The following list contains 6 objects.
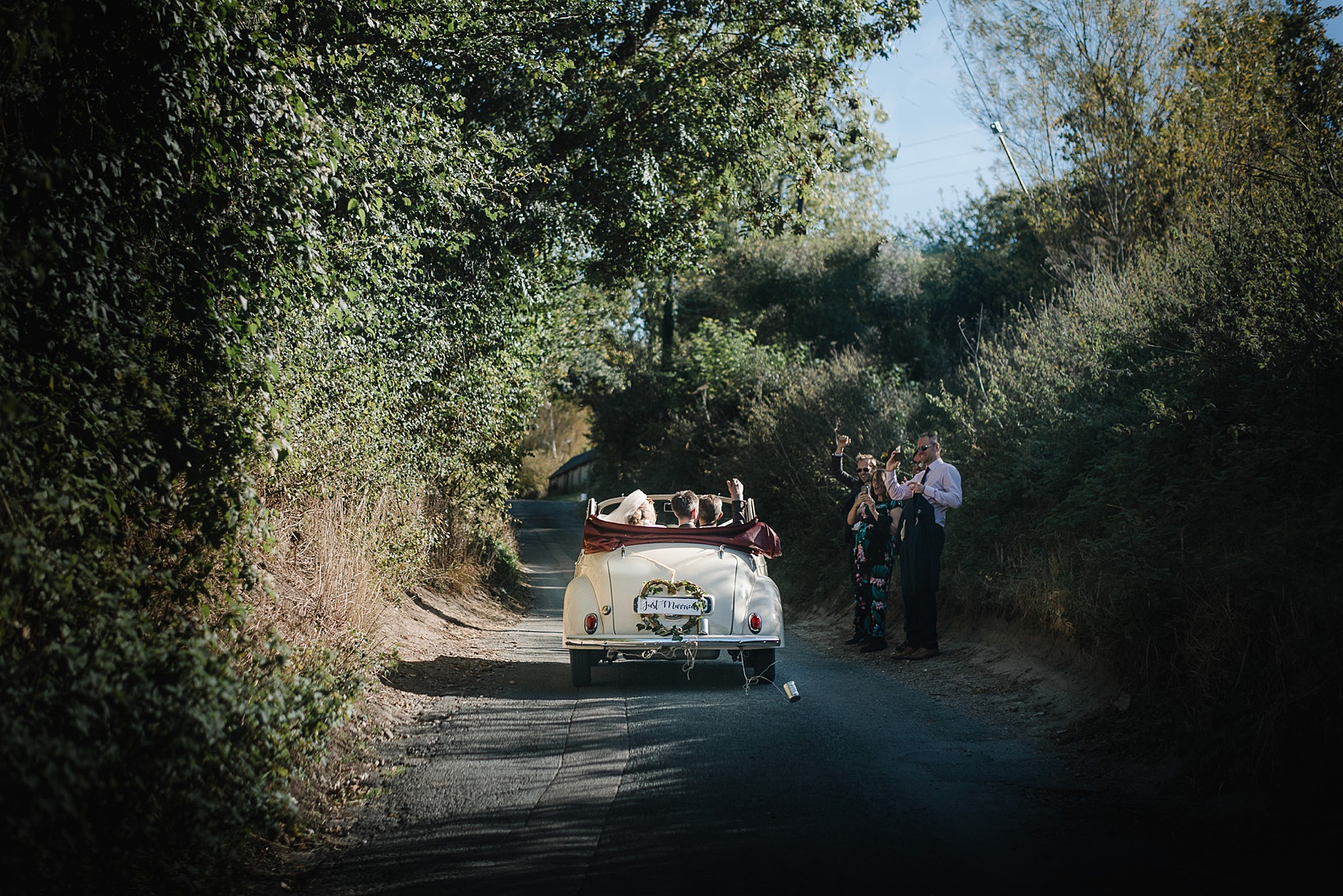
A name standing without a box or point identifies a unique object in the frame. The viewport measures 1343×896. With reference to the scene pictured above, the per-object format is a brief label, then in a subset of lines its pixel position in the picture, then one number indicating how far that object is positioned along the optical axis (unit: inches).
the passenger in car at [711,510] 407.8
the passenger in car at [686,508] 400.5
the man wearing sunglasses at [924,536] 403.2
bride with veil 418.1
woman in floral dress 439.5
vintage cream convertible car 336.2
